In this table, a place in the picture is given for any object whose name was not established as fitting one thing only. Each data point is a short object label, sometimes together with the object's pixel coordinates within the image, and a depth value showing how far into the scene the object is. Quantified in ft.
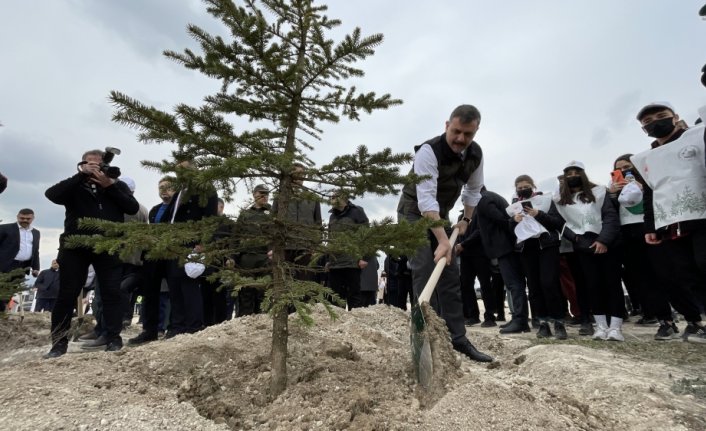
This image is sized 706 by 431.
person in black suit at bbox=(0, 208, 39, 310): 23.72
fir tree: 7.02
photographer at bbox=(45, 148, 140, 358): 12.97
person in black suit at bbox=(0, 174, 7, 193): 14.19
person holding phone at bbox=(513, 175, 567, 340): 16.79
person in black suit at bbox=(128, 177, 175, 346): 16.31
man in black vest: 11.72
